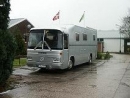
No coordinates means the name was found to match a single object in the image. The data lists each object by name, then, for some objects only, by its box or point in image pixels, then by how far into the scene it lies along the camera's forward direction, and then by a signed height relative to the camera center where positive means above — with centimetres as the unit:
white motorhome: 927 -8
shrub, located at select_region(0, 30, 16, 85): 596 -29
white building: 3246 +49
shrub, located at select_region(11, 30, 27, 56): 1632 +18
